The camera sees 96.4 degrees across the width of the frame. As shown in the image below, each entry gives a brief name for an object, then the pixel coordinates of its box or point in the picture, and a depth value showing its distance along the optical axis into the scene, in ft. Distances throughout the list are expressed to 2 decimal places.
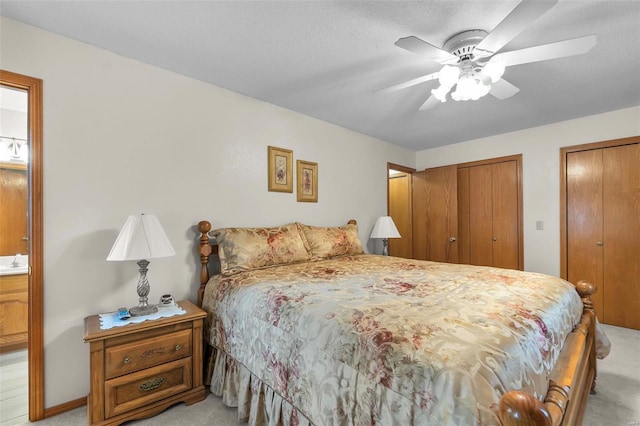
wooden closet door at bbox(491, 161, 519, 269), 12.95
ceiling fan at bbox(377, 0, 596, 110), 4.58
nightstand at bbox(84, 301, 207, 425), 5.27
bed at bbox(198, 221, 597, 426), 2.98
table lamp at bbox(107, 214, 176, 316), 5.69
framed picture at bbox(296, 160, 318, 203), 10.74
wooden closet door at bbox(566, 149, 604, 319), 10.93
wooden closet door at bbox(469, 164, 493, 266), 13.73
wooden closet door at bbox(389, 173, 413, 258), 16.66
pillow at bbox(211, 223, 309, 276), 7.61
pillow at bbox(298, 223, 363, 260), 9.64
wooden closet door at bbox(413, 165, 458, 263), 14.70
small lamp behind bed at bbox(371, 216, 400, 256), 12.62
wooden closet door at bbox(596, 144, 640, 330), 10.25
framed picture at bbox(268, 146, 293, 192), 9.83
